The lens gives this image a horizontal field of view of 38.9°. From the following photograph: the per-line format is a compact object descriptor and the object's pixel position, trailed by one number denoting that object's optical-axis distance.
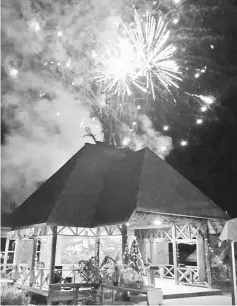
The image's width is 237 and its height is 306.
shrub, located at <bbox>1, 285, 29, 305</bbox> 12.24
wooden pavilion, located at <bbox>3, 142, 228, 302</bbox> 14.04
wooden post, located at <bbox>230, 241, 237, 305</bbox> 9.82
